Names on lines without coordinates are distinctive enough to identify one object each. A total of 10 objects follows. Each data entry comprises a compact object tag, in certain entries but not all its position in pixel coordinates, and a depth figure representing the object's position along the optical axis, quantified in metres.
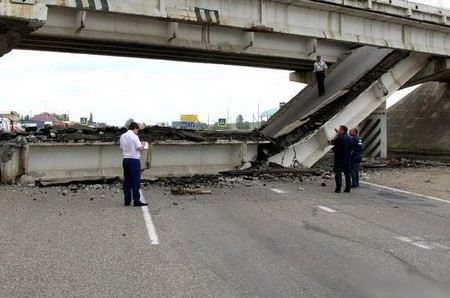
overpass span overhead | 14.25
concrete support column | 24.22
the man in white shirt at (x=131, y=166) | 10.80
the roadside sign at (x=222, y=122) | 61.59
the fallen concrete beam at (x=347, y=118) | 18.06
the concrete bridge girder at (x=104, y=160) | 13.97
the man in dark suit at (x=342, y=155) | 13.62
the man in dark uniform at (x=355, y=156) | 14.48
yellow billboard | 94.50
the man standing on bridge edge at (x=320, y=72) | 20.33
